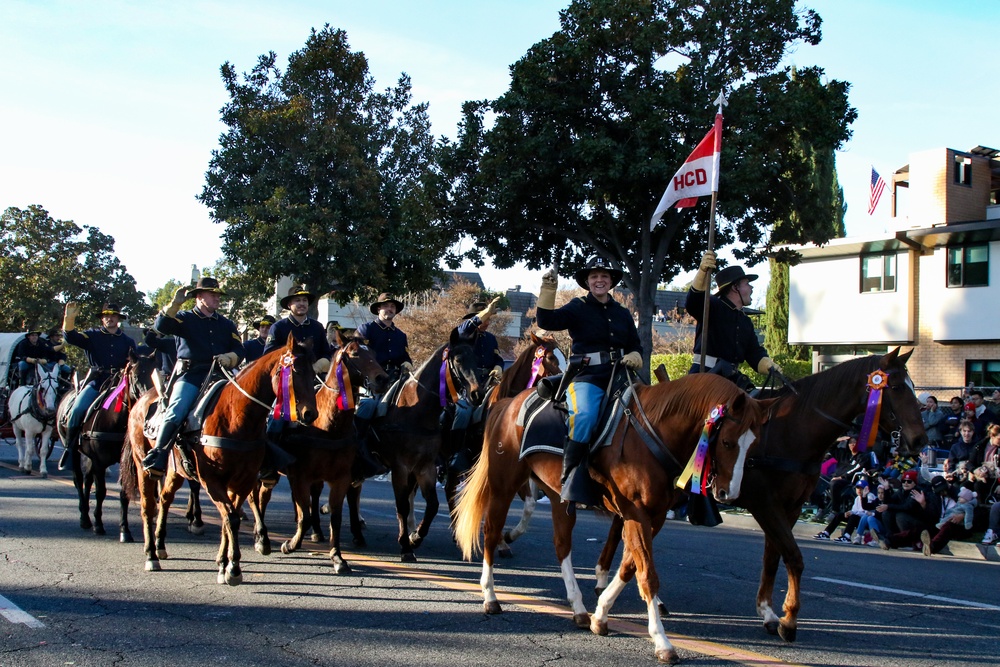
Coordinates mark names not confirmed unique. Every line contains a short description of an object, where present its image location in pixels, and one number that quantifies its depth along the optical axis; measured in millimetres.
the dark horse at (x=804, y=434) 7004
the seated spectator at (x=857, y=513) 13094
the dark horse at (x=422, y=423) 9758
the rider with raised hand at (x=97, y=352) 11688
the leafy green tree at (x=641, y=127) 21234
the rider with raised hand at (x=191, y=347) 8633
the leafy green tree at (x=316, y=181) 26719
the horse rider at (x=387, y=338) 11570
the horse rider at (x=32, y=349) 19172
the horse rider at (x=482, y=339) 9672
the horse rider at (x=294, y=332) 9398
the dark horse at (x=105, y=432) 10875
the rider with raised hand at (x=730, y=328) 8727
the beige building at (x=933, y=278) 29219
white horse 16719
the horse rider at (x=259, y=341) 12961
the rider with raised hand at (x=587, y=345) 6723
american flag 30672
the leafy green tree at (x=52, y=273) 37719
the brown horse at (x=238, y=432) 8039
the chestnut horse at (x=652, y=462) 5969
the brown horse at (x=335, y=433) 9086
